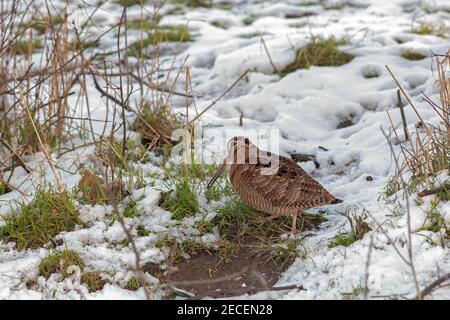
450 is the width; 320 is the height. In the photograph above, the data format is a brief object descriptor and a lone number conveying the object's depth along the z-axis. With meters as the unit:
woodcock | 8.45
